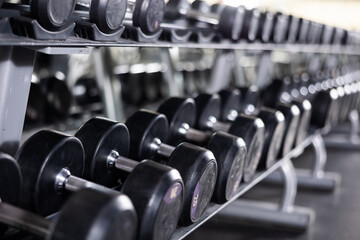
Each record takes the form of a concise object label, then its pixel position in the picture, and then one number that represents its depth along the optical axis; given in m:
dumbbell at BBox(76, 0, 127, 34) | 0.88
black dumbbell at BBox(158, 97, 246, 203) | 1.11
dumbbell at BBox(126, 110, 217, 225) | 0.95
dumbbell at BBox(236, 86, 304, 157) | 1.68
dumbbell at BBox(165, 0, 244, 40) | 1.49
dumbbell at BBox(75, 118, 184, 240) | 0.79
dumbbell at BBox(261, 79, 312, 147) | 1.88
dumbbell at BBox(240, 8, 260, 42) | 1.68
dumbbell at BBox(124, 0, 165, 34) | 1.05
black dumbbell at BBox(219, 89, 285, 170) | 1.47
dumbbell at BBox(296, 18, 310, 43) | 2.26
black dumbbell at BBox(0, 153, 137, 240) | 0.62
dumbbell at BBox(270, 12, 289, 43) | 1.92
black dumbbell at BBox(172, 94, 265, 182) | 1.29
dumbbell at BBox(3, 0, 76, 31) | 0.74
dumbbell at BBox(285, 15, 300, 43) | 2.11
